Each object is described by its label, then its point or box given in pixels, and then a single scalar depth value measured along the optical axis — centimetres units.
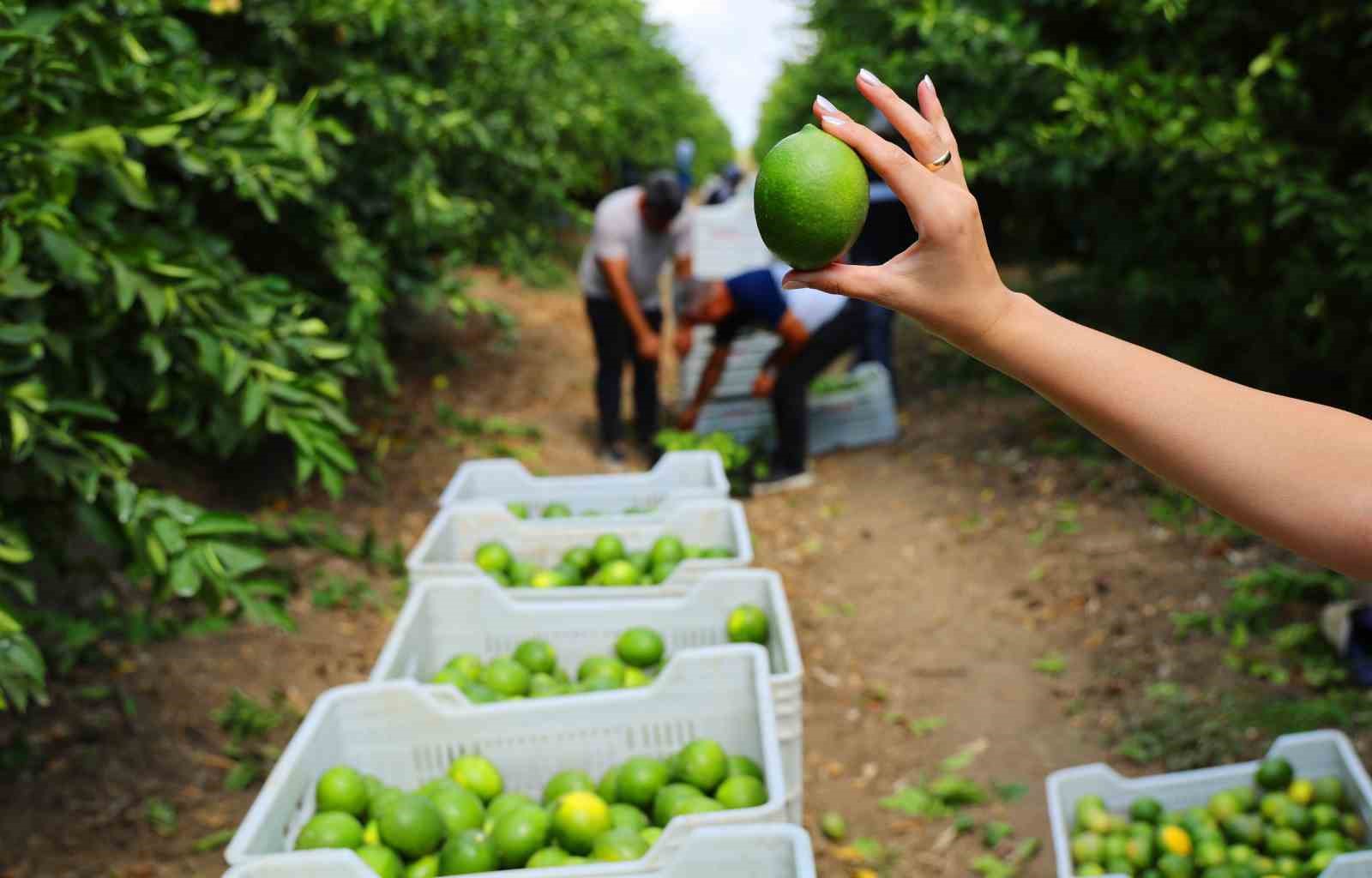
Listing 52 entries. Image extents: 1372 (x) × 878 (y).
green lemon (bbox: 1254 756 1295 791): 286
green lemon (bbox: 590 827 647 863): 212
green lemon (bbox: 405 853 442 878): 221
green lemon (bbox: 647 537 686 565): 347
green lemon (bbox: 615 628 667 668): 295
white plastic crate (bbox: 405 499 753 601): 362
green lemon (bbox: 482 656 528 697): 279
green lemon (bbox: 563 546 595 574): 351
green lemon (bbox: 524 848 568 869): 220
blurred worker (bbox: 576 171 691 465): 637
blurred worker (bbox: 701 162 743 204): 1213
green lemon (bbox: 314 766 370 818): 232
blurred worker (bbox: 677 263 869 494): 629
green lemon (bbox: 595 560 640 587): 330
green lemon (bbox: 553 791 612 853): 226
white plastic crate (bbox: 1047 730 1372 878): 284
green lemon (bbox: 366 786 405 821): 231
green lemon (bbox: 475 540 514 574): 347
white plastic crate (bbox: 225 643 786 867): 251
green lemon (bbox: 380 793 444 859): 221
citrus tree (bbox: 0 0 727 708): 227
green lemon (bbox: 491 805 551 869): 223
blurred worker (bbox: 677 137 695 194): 1454
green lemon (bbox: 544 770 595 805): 244
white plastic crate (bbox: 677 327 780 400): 672
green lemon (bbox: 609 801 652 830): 233
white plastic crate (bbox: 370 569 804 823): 304
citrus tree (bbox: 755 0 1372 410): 437
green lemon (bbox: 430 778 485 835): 231
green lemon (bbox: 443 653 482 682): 289
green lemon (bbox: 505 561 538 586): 340
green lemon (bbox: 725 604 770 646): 293
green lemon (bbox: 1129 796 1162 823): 290
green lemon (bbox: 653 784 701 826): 232
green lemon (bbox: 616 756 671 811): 241
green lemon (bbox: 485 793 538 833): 235
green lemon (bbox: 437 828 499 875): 215
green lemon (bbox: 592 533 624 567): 348
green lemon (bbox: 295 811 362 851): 217
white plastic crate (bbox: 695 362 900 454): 692
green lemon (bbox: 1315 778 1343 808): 281
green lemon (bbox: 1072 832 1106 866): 278
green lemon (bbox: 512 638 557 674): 294
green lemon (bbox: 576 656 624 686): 285
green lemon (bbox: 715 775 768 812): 229
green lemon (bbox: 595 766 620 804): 246
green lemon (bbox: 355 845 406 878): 213
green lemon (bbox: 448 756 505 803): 247
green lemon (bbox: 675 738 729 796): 240
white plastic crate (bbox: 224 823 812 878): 192
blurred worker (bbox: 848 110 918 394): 726
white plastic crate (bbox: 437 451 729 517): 416
